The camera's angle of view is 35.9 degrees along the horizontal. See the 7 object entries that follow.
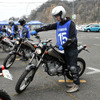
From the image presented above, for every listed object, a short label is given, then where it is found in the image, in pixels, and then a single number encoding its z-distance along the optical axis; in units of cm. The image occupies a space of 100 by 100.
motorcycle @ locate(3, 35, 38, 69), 558
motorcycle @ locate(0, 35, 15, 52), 731
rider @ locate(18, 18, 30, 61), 647
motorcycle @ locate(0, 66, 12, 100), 229
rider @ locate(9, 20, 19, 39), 937
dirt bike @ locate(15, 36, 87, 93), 350
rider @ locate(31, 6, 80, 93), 350
